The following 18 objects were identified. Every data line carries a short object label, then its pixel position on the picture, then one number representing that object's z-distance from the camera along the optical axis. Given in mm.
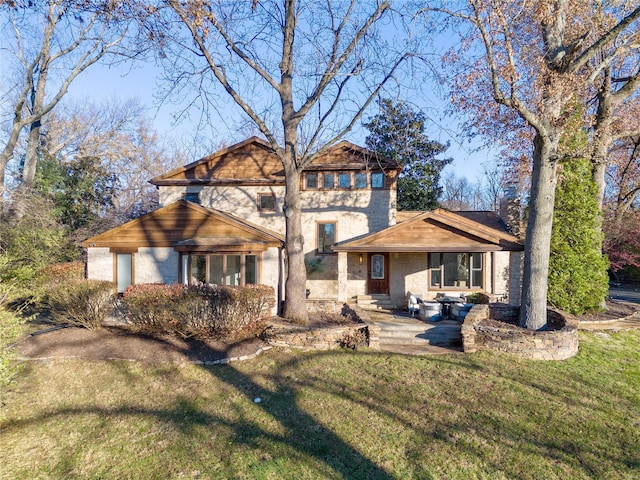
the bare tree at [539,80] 8102
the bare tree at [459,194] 46784
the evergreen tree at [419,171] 22750
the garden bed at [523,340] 7672
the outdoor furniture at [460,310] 10406
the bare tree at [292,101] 9406
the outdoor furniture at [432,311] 10398
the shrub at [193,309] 8070
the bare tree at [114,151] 22500
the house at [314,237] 12250
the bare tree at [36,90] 15944
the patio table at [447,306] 11000
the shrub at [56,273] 11055
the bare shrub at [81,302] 8680
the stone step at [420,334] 8877
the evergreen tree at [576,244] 11383
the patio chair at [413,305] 11656
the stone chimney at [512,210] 16769
